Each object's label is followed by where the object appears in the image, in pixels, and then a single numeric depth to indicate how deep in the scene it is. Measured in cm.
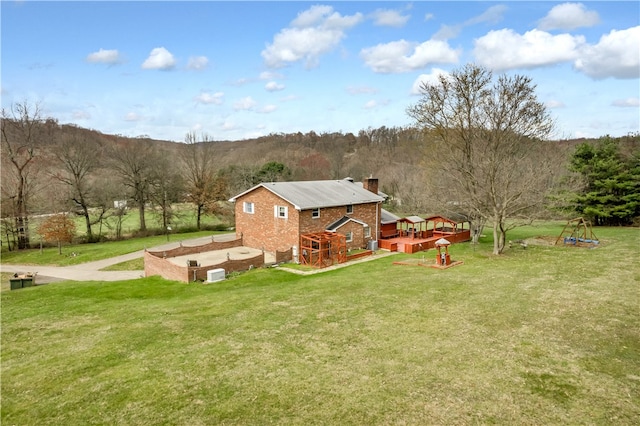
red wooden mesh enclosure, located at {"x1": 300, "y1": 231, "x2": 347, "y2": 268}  2580
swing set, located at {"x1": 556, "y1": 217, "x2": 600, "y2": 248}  2647
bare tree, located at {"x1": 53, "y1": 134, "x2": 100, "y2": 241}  4216
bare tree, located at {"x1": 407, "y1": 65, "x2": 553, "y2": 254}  2375
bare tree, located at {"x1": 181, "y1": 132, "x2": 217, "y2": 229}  4953
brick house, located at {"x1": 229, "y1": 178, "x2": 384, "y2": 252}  2706
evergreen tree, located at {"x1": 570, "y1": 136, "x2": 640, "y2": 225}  3709
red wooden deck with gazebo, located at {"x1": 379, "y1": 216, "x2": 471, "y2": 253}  2912
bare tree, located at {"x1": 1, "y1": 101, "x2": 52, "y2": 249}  3766
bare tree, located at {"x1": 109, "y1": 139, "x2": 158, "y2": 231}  4641
